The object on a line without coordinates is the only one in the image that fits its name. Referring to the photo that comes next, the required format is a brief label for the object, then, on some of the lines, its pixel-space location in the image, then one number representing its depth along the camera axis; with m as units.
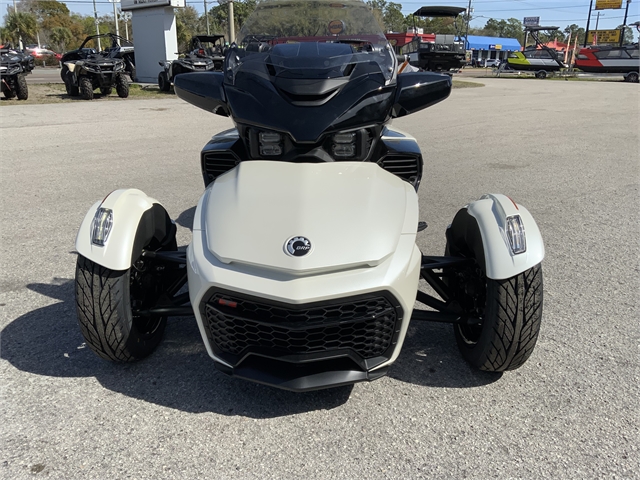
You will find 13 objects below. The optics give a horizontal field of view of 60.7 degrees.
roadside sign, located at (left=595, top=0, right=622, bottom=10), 55.75
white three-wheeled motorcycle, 2.17
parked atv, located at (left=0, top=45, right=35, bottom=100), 14.59
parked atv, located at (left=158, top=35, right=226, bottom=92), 17.47
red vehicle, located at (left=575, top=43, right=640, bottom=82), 35.16
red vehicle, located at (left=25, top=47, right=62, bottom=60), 47.31
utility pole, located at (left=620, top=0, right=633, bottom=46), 54.34
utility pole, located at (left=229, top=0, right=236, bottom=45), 21.86
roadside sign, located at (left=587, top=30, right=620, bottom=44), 60.87
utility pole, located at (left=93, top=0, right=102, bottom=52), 72.75
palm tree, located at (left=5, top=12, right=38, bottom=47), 62.12
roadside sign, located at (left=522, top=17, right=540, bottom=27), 61.53
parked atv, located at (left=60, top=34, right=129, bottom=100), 15.91
